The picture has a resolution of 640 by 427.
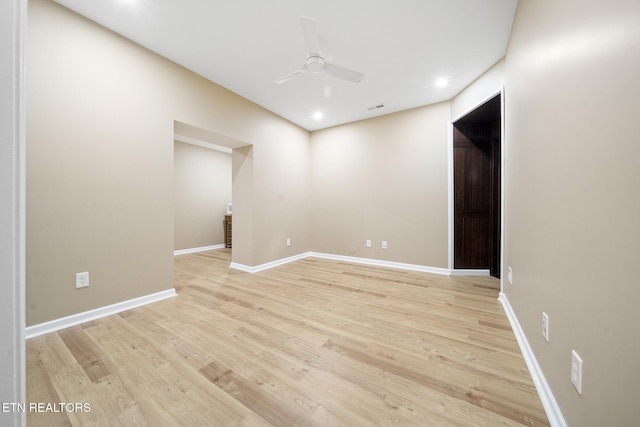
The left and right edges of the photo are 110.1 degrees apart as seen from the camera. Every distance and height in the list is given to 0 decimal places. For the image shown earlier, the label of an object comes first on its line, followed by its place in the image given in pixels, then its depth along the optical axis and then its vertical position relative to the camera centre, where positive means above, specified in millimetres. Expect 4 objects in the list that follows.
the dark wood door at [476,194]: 3191 +254
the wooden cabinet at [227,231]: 5586 -492
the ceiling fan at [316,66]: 1844 +1413
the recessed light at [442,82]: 2768 +1639
